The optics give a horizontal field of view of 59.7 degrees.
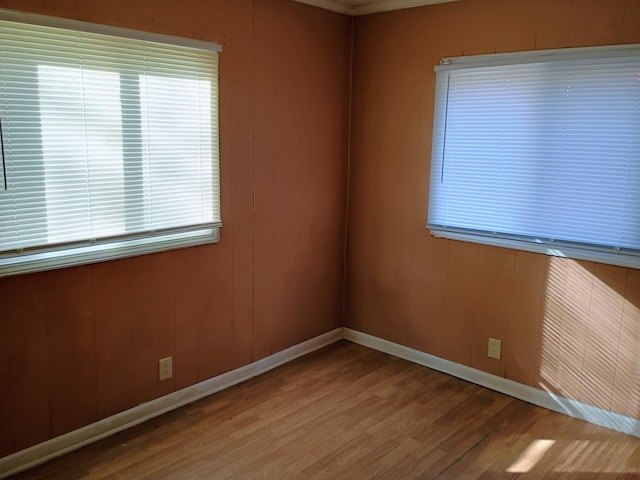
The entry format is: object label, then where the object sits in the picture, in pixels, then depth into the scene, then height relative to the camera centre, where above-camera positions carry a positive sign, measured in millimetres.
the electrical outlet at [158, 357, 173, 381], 3047 -1157
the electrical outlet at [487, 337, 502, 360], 3412 -1127
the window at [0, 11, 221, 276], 2338 +58
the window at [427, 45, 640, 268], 2828 +62
